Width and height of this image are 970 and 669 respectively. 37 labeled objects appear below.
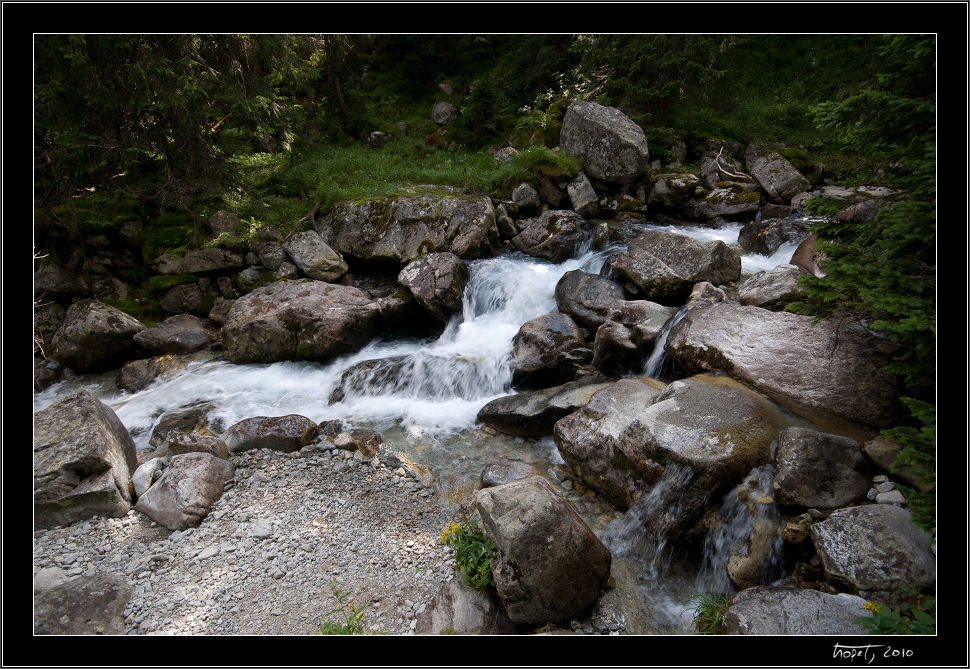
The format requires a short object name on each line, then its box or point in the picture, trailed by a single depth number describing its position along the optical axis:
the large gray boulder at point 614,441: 5.04
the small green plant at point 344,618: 3.62
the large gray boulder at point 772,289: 6.86
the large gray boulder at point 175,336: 9.30
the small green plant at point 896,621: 2.76
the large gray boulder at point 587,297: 8.54
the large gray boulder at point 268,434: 6.29
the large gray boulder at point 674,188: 13.12
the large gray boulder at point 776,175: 12.91
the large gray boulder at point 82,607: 3.70
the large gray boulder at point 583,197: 12.89
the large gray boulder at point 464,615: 3.83
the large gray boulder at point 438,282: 9.73
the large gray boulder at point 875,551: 3.22
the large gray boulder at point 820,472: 3.97
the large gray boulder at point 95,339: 8.85
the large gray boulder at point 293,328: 9.05
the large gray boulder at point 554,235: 11.39
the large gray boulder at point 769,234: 10.35
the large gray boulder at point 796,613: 3.16
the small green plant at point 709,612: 3.66
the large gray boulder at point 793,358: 4.98
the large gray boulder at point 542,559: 3.74
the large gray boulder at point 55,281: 9.82
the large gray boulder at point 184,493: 4.87
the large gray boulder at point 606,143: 13.08
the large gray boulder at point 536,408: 6.87
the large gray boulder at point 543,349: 7.91
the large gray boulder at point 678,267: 8.66
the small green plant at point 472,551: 4.03
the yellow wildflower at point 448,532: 4.60
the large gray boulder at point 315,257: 10.87
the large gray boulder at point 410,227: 11.19
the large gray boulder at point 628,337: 7.37
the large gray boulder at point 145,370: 8.62
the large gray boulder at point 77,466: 4.84
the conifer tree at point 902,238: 3.20
